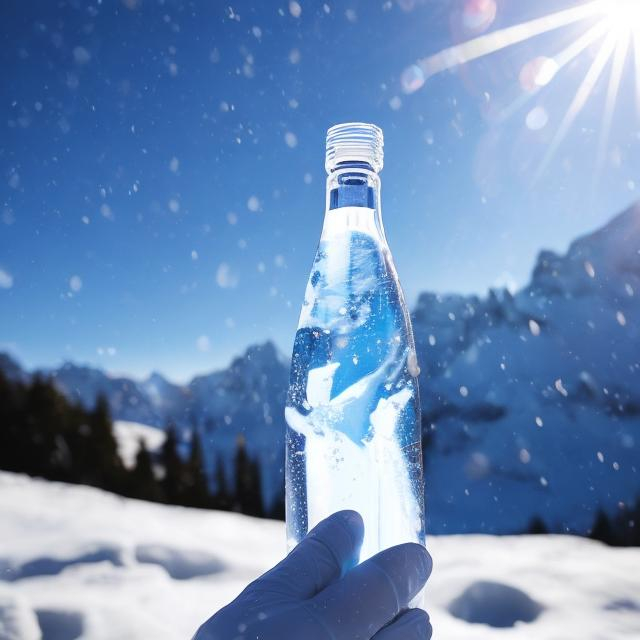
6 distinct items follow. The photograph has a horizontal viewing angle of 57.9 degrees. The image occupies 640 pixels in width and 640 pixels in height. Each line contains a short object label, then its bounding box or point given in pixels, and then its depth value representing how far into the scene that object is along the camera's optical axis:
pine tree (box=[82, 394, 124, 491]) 20.22
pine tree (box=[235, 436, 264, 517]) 28.28
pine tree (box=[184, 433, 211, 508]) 23.53
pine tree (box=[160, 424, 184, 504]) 22.66
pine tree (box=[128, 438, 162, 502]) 20.27
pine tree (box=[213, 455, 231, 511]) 27.28
